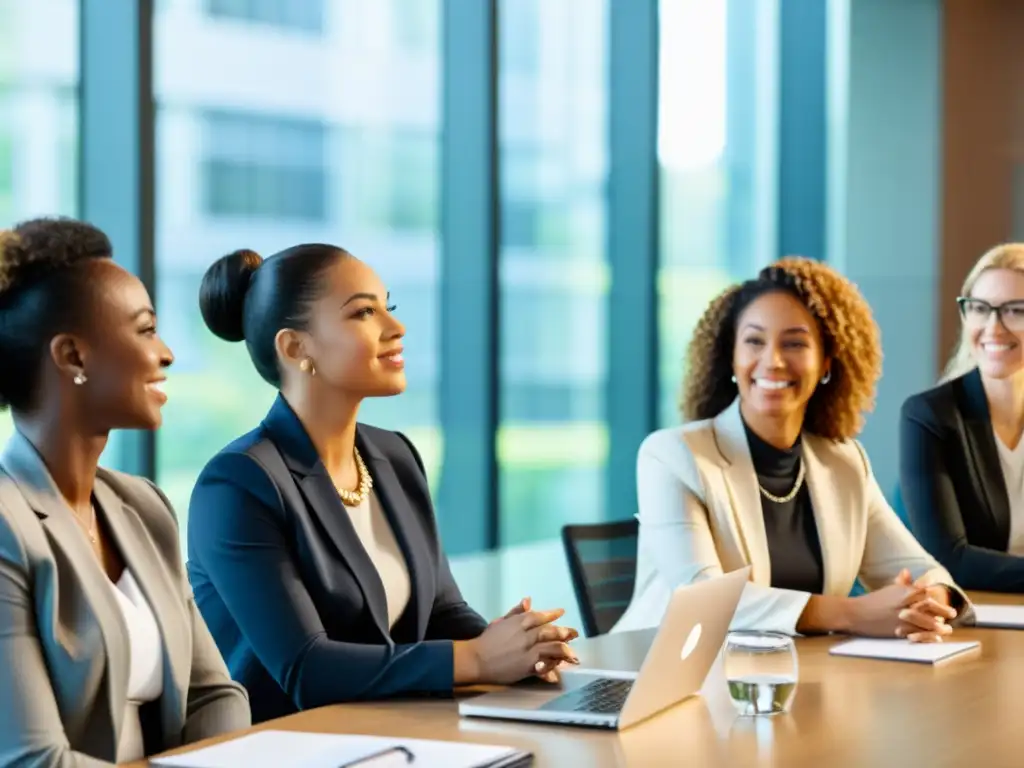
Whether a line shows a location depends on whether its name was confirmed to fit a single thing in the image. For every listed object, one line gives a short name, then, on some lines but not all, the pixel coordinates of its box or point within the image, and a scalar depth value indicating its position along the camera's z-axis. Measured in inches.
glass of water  82.7
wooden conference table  74.4
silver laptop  80.0
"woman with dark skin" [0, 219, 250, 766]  74.0
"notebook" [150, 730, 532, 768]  70.1
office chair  133.1
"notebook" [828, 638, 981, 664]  102.8
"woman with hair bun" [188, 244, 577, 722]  89.9
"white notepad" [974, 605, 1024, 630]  117.2
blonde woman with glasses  150.6
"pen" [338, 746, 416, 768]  69.2
